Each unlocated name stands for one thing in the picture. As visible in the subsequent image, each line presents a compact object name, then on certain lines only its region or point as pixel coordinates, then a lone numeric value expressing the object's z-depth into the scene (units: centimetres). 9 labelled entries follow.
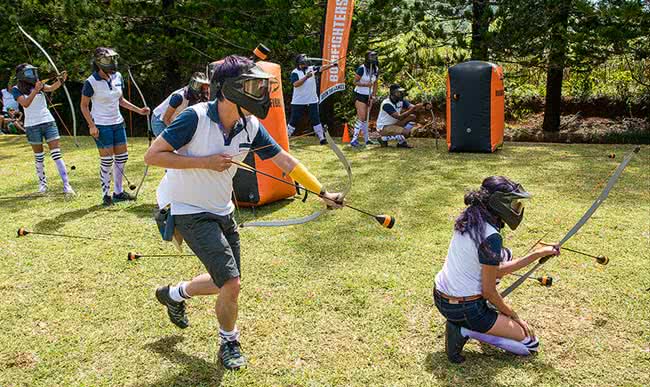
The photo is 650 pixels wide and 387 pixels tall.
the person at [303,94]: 1204
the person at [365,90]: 1212
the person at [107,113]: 708
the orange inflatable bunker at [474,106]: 1041
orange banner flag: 1301
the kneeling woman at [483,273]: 344
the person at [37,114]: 760
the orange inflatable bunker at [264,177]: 706
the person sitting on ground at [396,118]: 1168
